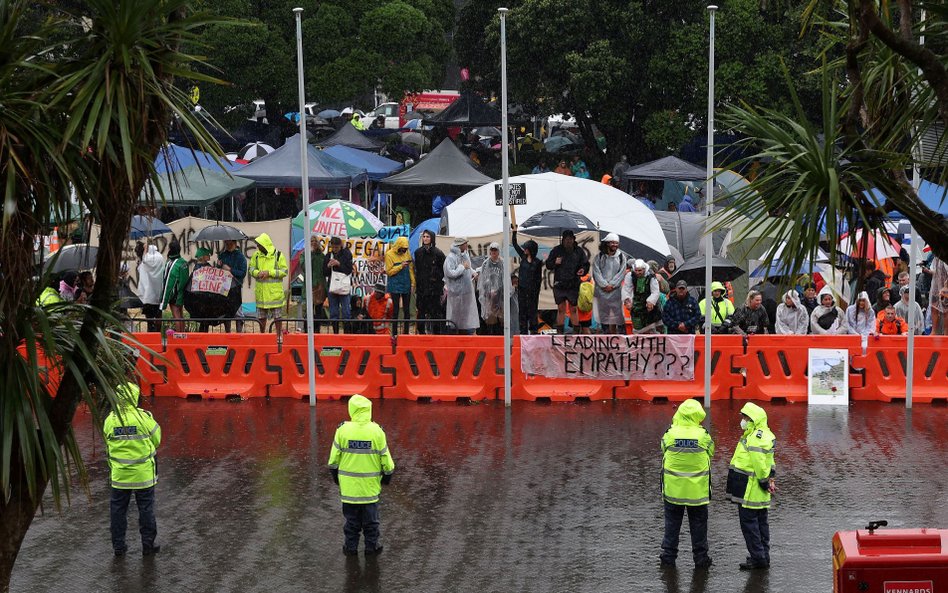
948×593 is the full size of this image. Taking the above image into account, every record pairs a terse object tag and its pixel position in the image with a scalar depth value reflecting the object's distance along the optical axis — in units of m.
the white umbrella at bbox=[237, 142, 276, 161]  38.16
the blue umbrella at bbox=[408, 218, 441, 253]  26.31
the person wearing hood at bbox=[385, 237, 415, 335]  22.19
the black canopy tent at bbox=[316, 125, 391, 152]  41.12
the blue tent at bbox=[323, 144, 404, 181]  34.81
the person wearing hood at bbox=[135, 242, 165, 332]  22.30
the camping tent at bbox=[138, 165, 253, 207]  27.94
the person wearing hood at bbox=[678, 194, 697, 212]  31.19
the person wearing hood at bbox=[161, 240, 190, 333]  21.94
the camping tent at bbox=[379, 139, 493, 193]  29.28
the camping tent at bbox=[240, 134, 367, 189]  29.31
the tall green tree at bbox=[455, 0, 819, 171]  36.66
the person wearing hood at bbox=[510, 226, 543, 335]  21.47
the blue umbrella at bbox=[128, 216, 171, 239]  25.36
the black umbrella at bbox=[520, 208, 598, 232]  22.86
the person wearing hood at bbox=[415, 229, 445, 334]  22.06
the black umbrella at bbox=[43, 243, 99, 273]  21.33
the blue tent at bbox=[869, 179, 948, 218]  24.48
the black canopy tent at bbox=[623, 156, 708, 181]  30.92
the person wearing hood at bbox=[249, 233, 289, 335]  21.97
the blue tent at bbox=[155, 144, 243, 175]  29.98
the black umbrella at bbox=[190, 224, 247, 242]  22.66
